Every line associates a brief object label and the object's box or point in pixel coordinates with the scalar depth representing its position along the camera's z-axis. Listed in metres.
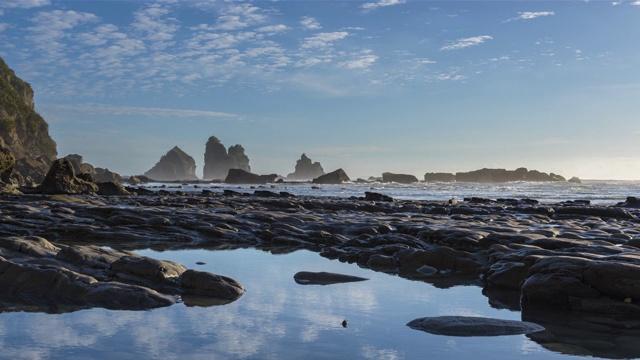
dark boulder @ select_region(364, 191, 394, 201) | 47.64
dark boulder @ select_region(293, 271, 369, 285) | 10.73
